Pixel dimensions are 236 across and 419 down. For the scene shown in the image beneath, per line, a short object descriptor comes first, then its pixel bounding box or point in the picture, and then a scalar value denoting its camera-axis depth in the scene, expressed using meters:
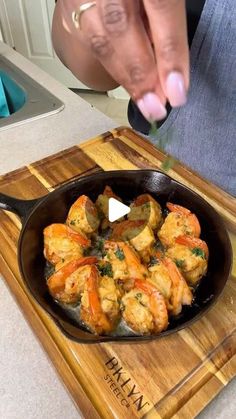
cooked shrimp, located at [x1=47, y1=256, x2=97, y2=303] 0.62
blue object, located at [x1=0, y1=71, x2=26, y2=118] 1.33
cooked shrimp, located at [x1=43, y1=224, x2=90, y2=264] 0.68
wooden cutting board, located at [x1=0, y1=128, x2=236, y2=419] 0.54
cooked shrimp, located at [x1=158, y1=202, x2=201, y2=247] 0.70
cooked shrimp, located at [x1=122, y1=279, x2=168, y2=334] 0.57
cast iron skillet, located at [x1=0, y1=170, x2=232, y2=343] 0.58
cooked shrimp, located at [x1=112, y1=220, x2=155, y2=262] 0.69
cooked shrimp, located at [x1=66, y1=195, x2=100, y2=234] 0.73
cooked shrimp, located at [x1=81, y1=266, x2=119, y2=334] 0.57
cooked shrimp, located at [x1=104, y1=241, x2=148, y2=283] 0.64
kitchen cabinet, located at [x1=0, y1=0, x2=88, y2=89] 2.71
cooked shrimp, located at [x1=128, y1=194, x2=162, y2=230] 0.75
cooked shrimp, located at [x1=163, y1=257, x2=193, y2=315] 0.61
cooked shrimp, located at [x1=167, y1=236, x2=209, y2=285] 0.65
